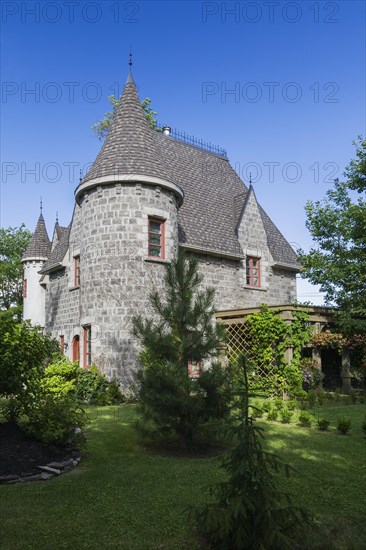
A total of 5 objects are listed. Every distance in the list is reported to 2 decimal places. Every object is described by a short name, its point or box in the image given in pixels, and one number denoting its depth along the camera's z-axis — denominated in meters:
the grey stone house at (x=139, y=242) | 15.80
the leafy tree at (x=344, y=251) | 17.78
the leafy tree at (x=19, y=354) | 7.91
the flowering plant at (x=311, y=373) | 15.84
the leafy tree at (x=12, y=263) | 41.40
